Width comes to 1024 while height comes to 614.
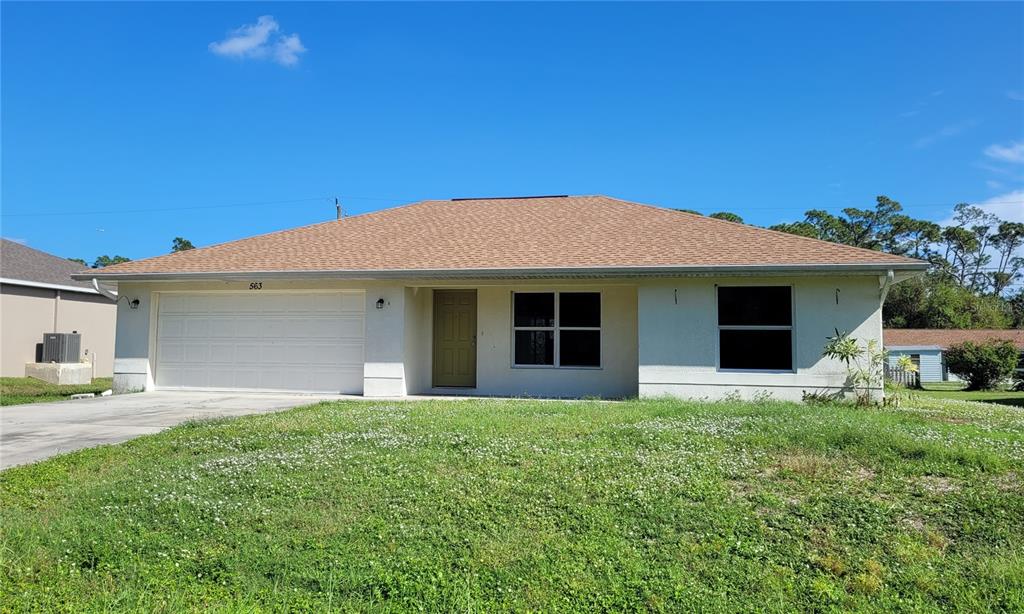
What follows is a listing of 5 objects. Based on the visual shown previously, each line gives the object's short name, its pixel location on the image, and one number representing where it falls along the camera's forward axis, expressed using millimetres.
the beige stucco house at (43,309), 18297
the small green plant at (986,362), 25562
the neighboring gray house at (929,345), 37438
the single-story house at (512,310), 11180
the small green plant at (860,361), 10812
